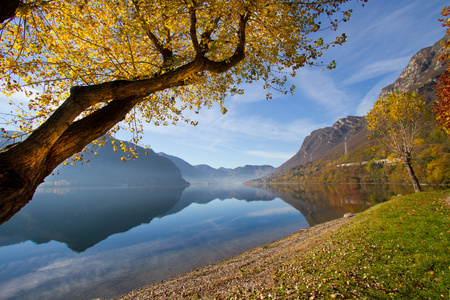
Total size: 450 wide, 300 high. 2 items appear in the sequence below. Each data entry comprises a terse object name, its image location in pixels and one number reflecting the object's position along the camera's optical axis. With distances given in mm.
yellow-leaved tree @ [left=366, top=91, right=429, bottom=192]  27859
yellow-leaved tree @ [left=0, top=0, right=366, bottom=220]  4570
